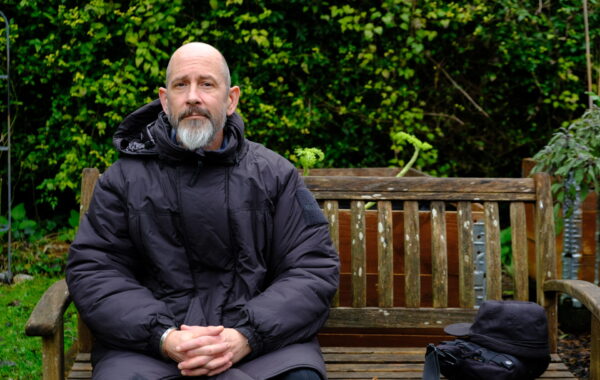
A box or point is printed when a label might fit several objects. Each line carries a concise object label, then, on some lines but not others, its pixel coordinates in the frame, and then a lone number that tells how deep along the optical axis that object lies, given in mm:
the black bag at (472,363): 2625
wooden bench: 3195
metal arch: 5805
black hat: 2721
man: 2561
